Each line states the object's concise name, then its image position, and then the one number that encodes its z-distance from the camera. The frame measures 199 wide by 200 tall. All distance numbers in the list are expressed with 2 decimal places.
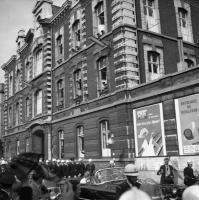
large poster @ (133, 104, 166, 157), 16.30
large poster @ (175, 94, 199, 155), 14.59
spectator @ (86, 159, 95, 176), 19.36
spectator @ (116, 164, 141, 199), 4.63
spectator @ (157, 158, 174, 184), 12.36
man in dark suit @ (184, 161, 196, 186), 12.31
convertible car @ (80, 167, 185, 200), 7.10
